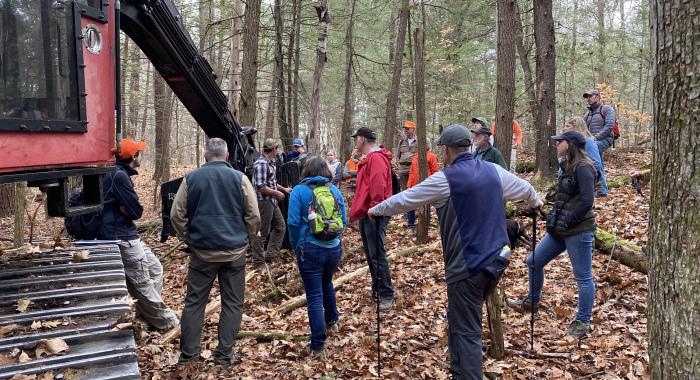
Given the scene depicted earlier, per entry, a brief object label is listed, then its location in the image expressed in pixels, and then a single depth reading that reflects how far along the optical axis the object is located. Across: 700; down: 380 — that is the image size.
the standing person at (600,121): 9.84
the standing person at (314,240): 5.27
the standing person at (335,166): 12.30
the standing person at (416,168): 10.19
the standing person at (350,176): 14.03
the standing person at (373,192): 6.42
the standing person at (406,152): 11.18
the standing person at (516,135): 12.29
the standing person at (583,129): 5.99
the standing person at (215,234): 5.05
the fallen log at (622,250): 6.76
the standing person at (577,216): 5.01
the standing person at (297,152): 11.04
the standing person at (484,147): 7.10
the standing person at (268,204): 8.52
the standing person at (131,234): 5.73
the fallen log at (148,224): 12.05
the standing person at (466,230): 3.88
